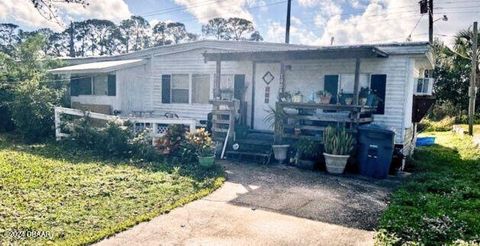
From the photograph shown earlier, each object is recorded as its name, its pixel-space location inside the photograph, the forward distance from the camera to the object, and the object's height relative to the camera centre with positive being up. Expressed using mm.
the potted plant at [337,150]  8375 -1213
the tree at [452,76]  21136 +1743
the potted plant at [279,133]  9500 -993
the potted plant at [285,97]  10220 +10
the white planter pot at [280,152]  9438 -1469
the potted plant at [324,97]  9854 +48
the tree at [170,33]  48156 +8220
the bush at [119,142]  9461 -1417
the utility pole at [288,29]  24436 +4737
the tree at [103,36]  47250 +7380
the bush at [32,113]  12055 -851
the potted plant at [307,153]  8915 -1399
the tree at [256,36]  45569 +7801
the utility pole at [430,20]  20984 +4987
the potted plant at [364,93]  10117 +204
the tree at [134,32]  47781 +8074
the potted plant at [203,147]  8289 -1263
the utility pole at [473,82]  16656 +1029
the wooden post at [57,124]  11742 -1183
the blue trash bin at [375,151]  8188 -1176
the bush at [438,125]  21691 -1420
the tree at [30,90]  12094 -72
